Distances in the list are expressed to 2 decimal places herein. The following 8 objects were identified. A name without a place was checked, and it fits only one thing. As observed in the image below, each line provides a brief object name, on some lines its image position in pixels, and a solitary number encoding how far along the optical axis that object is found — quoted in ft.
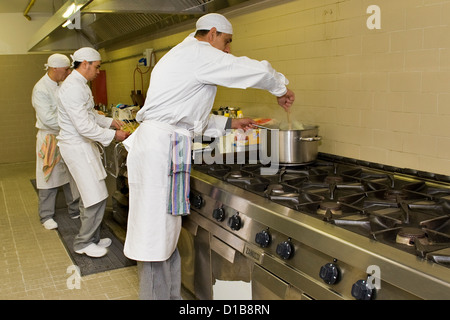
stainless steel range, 4.56
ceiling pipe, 21.95
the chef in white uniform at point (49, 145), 15.24
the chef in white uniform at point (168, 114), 7.40
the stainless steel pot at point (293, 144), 8.53
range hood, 11.34
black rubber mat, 11.78
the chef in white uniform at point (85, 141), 11.48
